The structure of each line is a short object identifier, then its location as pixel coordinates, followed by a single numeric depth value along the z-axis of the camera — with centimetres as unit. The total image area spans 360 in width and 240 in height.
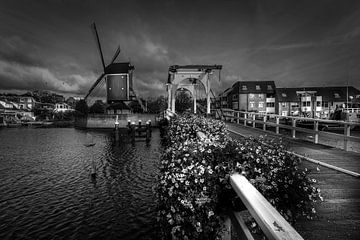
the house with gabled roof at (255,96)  7994
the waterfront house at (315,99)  7569
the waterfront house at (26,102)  12850
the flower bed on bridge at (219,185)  289
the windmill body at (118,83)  5976
